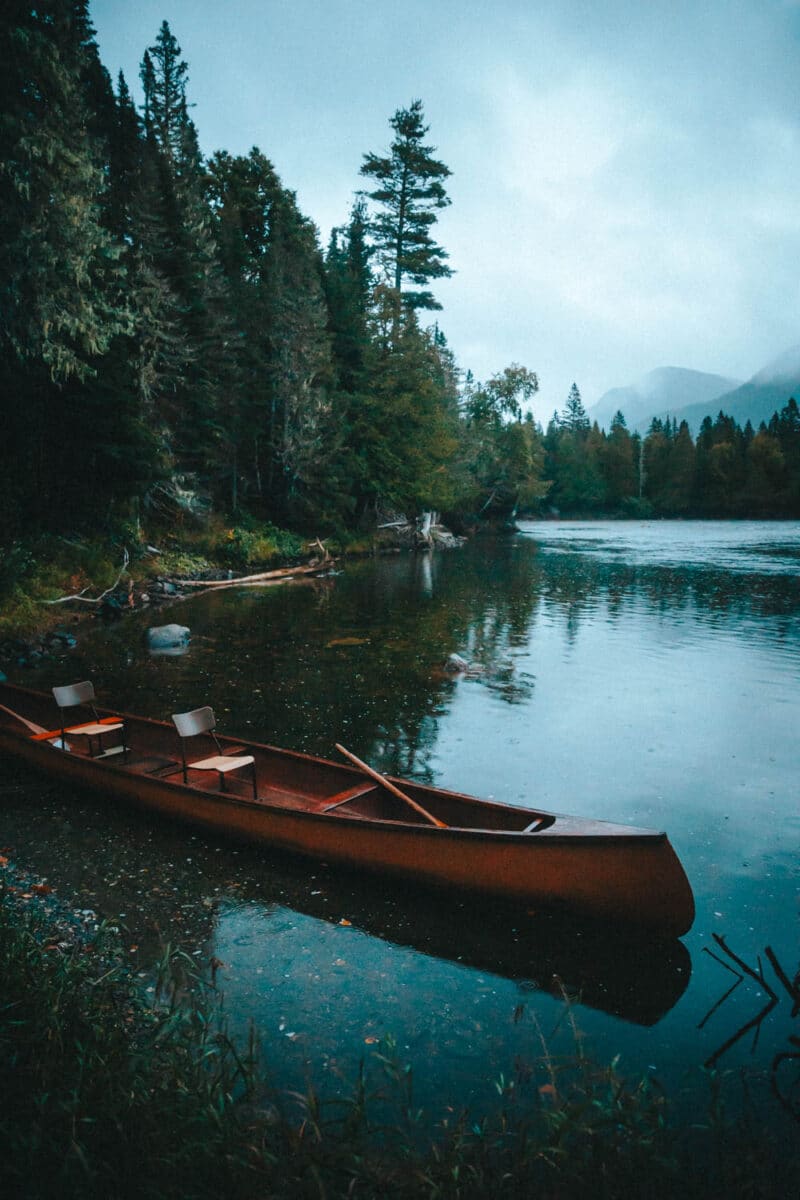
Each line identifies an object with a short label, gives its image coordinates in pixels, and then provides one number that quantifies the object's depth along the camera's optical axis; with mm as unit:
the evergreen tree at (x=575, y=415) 156250
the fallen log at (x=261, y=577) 28844
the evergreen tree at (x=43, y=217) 13930
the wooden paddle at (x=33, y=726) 10047
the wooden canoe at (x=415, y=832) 5828
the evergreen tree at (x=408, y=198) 47062
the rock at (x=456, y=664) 16370
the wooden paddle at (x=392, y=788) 7113
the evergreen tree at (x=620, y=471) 118250
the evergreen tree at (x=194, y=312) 29422
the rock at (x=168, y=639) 18516
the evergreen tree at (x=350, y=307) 42875
